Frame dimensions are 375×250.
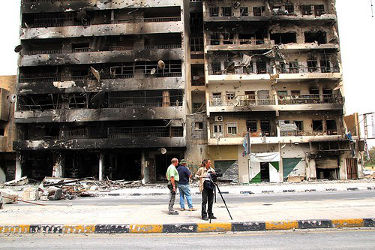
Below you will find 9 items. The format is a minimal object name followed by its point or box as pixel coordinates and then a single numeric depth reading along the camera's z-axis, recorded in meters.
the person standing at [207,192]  7.31
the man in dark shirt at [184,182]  8.84
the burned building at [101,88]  27.41
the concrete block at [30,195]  14.91
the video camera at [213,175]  7.57
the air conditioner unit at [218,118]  28.70
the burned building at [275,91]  28.22
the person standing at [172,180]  8.40
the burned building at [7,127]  29.67
